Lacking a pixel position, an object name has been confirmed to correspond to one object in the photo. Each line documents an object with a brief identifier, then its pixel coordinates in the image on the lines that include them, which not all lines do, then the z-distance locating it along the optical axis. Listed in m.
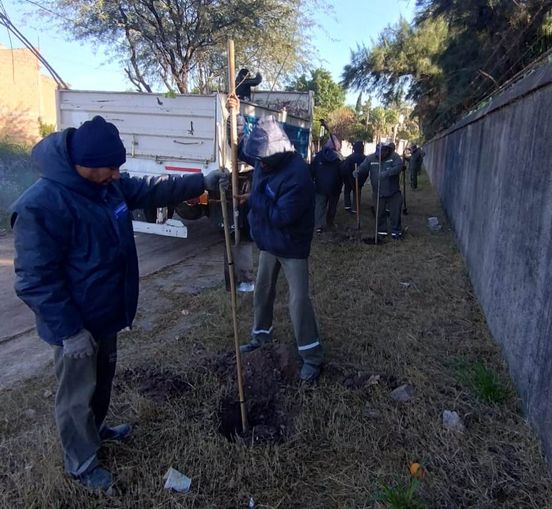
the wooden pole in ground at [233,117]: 2.95
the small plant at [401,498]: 2.32
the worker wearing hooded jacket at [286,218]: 3.46
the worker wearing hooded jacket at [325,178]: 9.25
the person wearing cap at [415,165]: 17.52
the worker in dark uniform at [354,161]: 10.42
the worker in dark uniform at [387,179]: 8.70
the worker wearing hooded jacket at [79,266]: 2.22
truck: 6.89
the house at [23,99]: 18.06
